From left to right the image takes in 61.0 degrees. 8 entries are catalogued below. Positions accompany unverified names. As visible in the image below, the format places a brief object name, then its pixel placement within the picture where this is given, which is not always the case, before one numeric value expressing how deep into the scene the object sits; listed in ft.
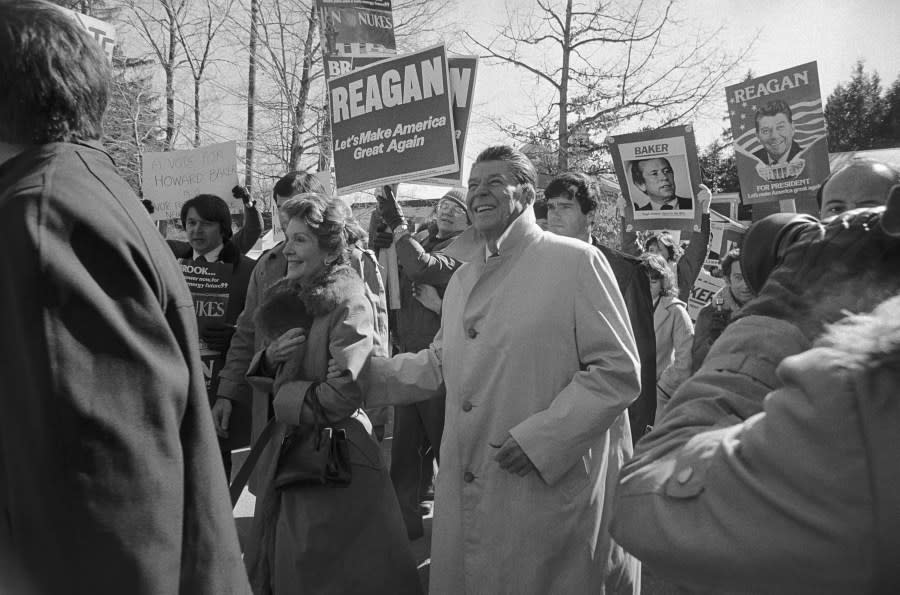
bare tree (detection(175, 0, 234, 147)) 58.85
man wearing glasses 15.47
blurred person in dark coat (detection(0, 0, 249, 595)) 3.95
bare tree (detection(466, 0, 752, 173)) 57.21
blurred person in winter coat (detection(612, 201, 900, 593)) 2.62
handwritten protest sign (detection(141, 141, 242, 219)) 22.40
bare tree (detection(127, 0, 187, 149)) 58.70
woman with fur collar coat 9.80
